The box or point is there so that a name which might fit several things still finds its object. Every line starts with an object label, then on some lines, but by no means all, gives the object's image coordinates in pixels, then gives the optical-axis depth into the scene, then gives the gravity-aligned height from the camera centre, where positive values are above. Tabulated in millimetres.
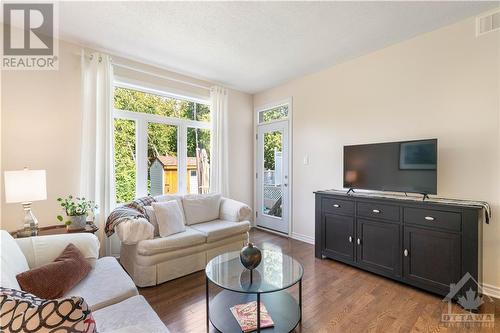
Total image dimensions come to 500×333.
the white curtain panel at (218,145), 4102 +352
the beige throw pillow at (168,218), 2744 -636
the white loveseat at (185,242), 2447 -893
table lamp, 2051 -216
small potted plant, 2418 -510
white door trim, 4105 +121
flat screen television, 2396 -14
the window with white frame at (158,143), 3303 +340
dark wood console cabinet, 2098 -765
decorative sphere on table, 1833 -720
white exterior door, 4234 -219
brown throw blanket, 2537 -548
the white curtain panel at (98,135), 2844 +372
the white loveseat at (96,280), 1279 -833
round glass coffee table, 1743 -897
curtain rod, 3192 +1339
